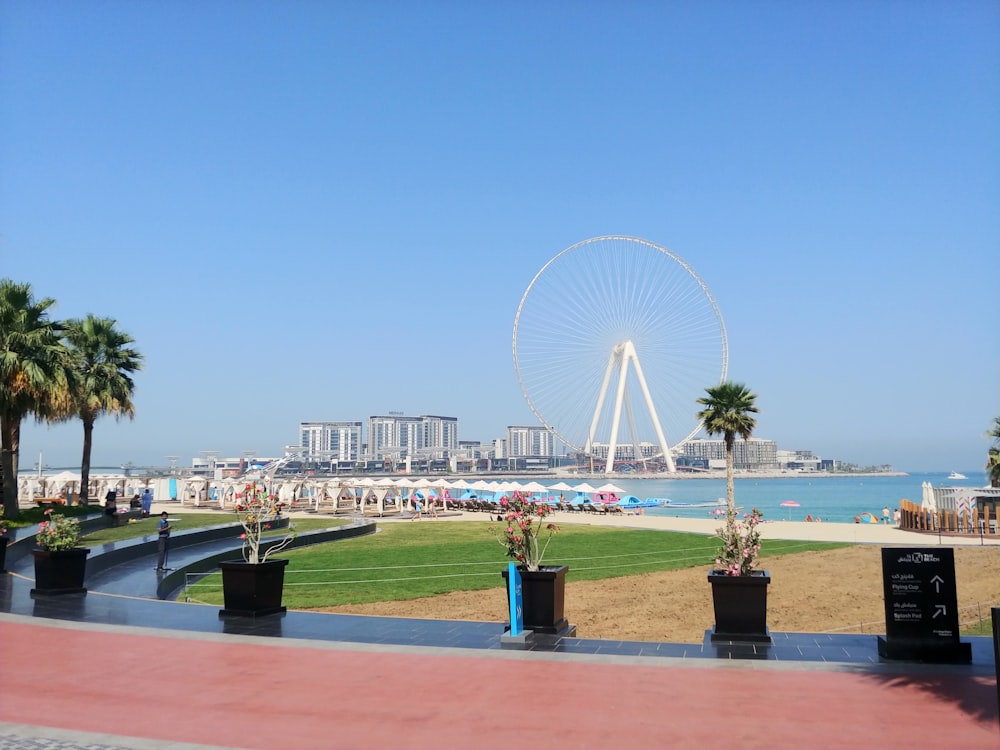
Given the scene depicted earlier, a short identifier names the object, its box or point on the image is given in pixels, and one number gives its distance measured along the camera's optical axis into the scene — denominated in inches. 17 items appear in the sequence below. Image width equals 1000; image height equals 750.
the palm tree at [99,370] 1483.6
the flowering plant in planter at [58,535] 537.0
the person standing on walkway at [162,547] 672.1
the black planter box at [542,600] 398.0
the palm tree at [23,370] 1037.2
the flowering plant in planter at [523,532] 408.5
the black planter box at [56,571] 526.6
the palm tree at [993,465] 1318.9
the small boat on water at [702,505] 3659.9
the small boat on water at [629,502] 2972.4
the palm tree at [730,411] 1814.7
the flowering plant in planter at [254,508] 469.4
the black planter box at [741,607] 370.3
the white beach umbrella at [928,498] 1690.5
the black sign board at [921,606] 336.5
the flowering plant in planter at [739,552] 374.6
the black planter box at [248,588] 446.9
